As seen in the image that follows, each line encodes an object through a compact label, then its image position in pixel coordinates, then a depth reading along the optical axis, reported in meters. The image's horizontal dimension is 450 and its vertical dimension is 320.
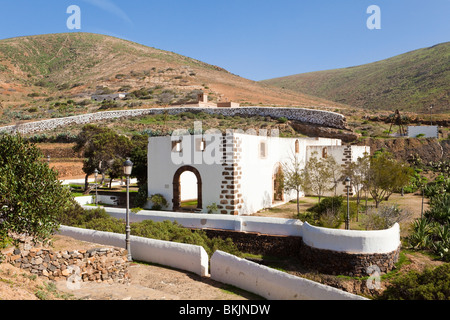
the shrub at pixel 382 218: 12.55
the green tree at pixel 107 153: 24.33
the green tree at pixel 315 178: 17.75
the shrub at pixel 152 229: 12.48
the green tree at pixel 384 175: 17.38
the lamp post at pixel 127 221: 10.75
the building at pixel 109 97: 62.89
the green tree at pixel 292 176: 17.67
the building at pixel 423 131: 35.50
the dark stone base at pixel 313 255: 10.99
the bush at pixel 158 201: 18.02
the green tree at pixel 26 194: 8.03
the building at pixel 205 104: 51.79
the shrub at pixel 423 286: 7.53
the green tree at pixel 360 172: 18.03
